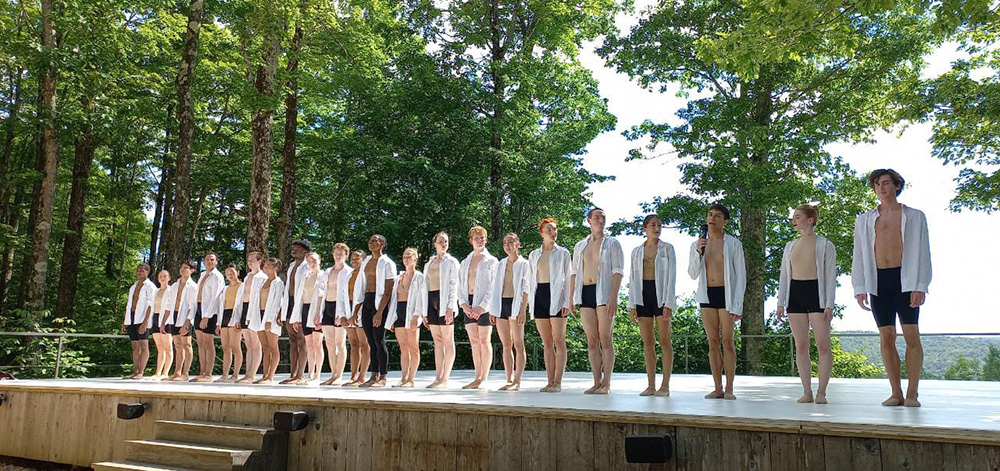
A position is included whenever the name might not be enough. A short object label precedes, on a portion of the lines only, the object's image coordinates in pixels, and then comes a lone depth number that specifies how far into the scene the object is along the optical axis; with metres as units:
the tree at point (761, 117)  18.91
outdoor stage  4.11
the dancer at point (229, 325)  10.61
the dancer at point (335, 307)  9.25
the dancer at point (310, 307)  9.52
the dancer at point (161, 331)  11.25
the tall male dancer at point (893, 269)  5.49
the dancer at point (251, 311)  10.09
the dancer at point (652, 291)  7.14
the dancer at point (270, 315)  10.00
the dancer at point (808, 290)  6.15
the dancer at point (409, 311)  8.91
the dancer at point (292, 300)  9.87
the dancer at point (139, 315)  11.36
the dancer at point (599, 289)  7.41
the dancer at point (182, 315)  10.98
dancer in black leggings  9.09
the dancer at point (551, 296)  7.89
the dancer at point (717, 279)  6.70
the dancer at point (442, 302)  8.69
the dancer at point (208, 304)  10.80
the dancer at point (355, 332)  9.21
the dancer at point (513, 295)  8.30
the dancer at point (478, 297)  8.48
